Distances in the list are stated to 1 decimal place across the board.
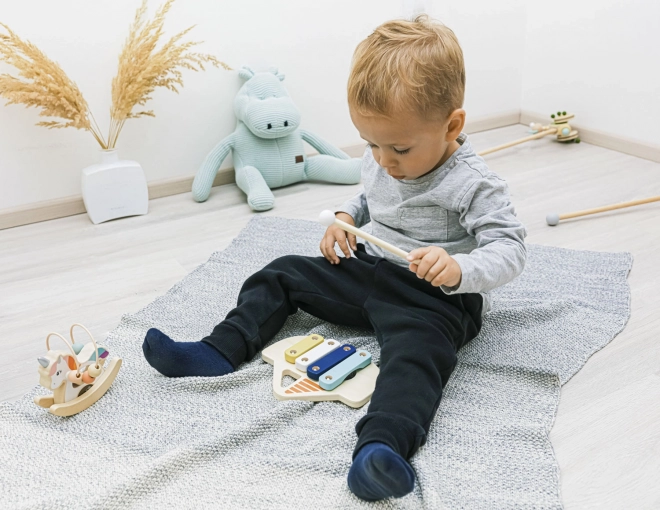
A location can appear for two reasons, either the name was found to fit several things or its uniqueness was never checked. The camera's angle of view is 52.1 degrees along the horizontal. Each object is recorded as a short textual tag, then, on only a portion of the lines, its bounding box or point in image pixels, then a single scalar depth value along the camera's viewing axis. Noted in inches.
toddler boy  33.1
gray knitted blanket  31.1
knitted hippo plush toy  66.9
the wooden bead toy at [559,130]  79.7
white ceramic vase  63.6
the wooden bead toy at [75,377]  35.6
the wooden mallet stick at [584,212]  59.7
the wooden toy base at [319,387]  37.2
